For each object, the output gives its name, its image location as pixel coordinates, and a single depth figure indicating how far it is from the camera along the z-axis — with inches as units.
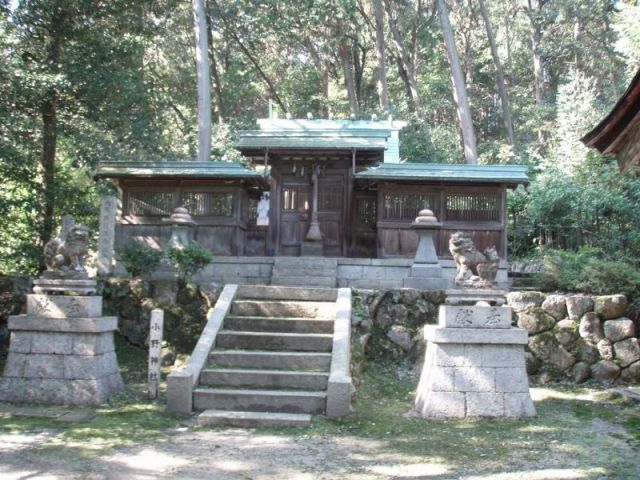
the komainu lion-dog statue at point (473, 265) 318.3
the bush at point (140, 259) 442.9
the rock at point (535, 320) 414.9
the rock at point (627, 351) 400.8
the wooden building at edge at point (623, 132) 190.4
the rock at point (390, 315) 422.0
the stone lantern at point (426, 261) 466.0
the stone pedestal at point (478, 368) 303.3
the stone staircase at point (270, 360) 303.9
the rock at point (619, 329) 405.4
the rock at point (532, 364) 408.2
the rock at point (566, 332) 410.3
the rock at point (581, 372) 400.5
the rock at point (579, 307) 413.4
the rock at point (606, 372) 399.5
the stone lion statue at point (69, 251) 339.9
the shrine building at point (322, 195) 550.0
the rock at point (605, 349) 404.2
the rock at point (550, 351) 406.9
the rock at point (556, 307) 416.5
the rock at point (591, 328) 408.8
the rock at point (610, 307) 412.2
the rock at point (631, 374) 397.7
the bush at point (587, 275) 433.1
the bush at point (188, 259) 434.9
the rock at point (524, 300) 419.5
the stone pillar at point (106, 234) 486.3
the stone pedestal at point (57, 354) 323.6
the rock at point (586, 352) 405.4
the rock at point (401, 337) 414.3
